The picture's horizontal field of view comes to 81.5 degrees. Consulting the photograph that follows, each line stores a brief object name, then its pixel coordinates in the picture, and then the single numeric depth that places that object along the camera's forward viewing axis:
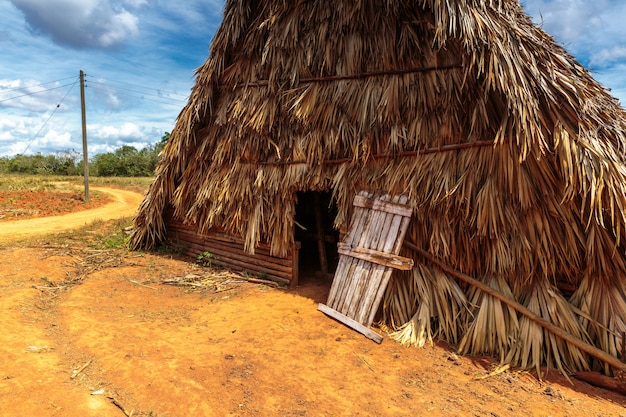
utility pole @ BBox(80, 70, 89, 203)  14.02
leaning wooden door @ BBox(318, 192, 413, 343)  4.40
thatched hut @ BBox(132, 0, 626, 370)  3.66
